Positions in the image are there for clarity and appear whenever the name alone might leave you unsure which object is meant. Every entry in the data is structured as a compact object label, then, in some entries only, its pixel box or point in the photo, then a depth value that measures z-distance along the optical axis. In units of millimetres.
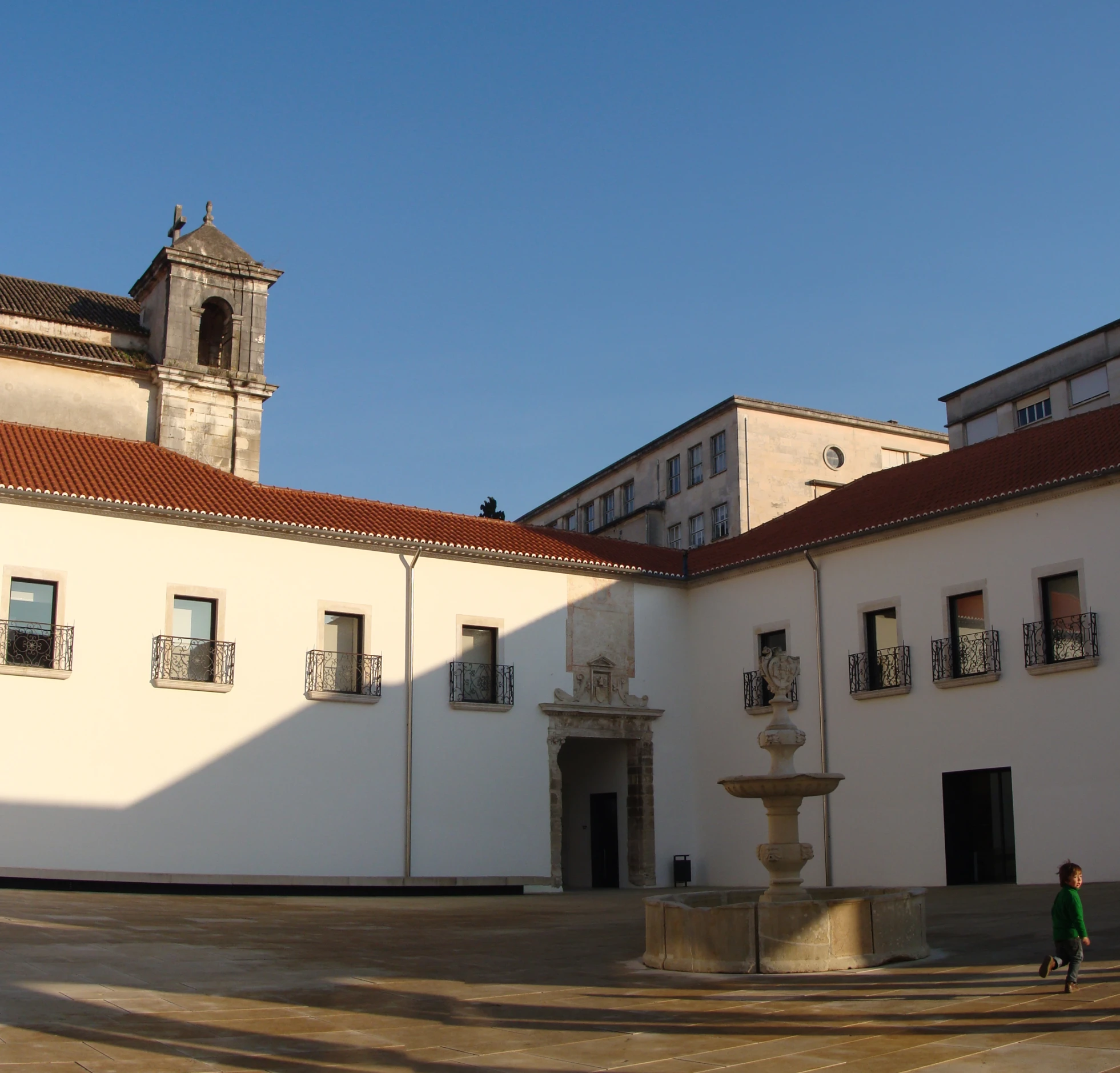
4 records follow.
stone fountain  10828
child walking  9172
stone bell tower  28141
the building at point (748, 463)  44688
